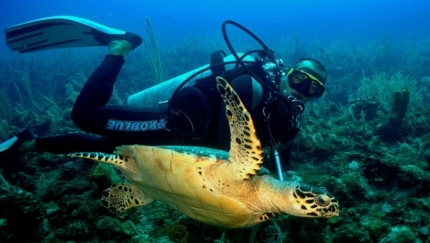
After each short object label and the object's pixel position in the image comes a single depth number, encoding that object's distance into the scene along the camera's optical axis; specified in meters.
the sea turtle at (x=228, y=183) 1.91
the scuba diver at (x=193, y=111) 2.80
